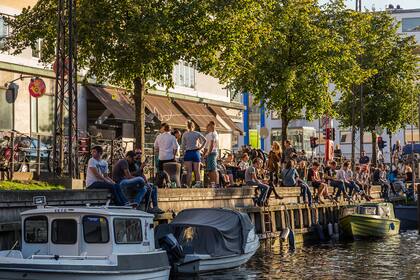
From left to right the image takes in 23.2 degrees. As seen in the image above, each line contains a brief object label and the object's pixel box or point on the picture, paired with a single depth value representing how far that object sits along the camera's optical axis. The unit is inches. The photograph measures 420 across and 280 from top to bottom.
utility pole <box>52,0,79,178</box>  1108.5
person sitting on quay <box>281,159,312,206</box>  1544.0
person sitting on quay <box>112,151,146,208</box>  1014.4
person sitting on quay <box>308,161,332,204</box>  1658.5
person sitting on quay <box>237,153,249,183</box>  1472.4
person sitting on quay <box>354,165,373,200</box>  1934.1
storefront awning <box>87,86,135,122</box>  1688.0
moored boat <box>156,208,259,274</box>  1008.9
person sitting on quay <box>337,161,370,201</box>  1760.6
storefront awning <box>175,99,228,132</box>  2028.8
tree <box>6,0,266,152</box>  1275.8
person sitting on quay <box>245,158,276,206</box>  1384.1
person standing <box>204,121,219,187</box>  1223.5
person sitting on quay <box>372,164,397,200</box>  2162.9
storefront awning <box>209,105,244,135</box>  2230.7
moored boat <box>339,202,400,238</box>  1647.4
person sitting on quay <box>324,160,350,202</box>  1737.2
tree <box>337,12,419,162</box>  2310.5
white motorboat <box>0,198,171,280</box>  816.3
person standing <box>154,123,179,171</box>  1158.3
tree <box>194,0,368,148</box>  1819.6
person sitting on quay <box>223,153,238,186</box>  1449.2
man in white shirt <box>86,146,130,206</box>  995.3
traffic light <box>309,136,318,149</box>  2125.0
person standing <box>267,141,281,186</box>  1443.2
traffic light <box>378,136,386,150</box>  2603.3
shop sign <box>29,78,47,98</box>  1491.1
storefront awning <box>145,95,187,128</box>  1844.2
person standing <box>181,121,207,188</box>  1181.1
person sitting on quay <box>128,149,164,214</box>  1046.4
